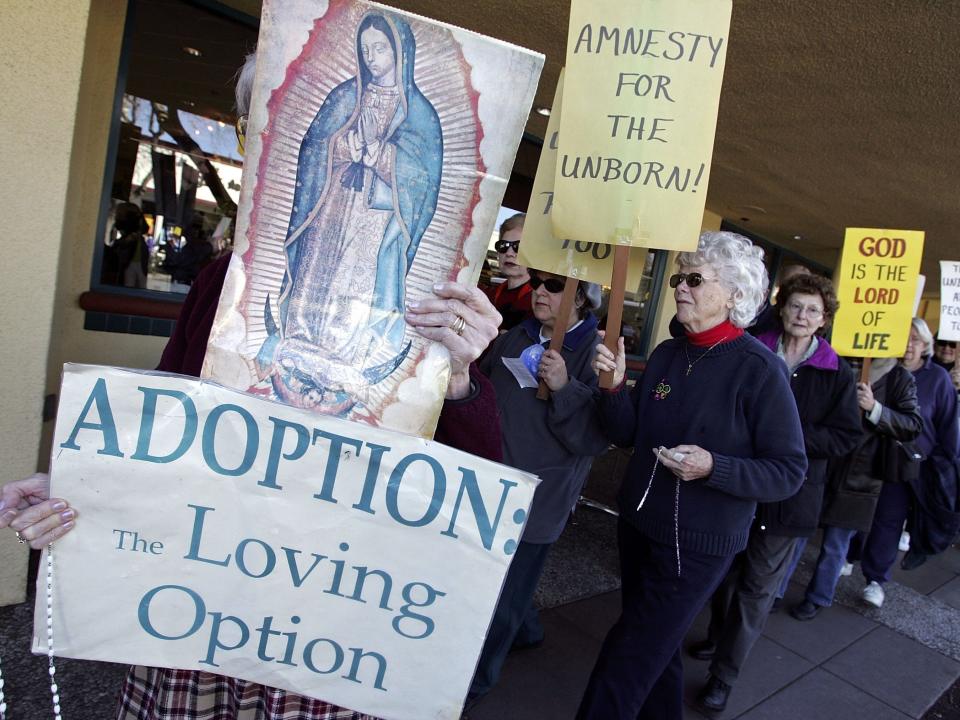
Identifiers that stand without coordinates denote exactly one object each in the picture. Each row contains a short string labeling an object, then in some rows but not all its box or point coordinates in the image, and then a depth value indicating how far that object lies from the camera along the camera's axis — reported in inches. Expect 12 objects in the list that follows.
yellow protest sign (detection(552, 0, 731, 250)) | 74.1
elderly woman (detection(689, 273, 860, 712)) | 119.1
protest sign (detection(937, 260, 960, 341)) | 204.7
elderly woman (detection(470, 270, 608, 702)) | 100.5
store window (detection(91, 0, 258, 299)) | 162.4
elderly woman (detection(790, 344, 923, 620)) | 151.9
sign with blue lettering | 42.7
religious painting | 42.3
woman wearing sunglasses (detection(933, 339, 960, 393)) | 228.8
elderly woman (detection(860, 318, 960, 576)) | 177.3
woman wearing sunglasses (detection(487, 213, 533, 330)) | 137.3
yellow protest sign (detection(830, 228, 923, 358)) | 135.2
